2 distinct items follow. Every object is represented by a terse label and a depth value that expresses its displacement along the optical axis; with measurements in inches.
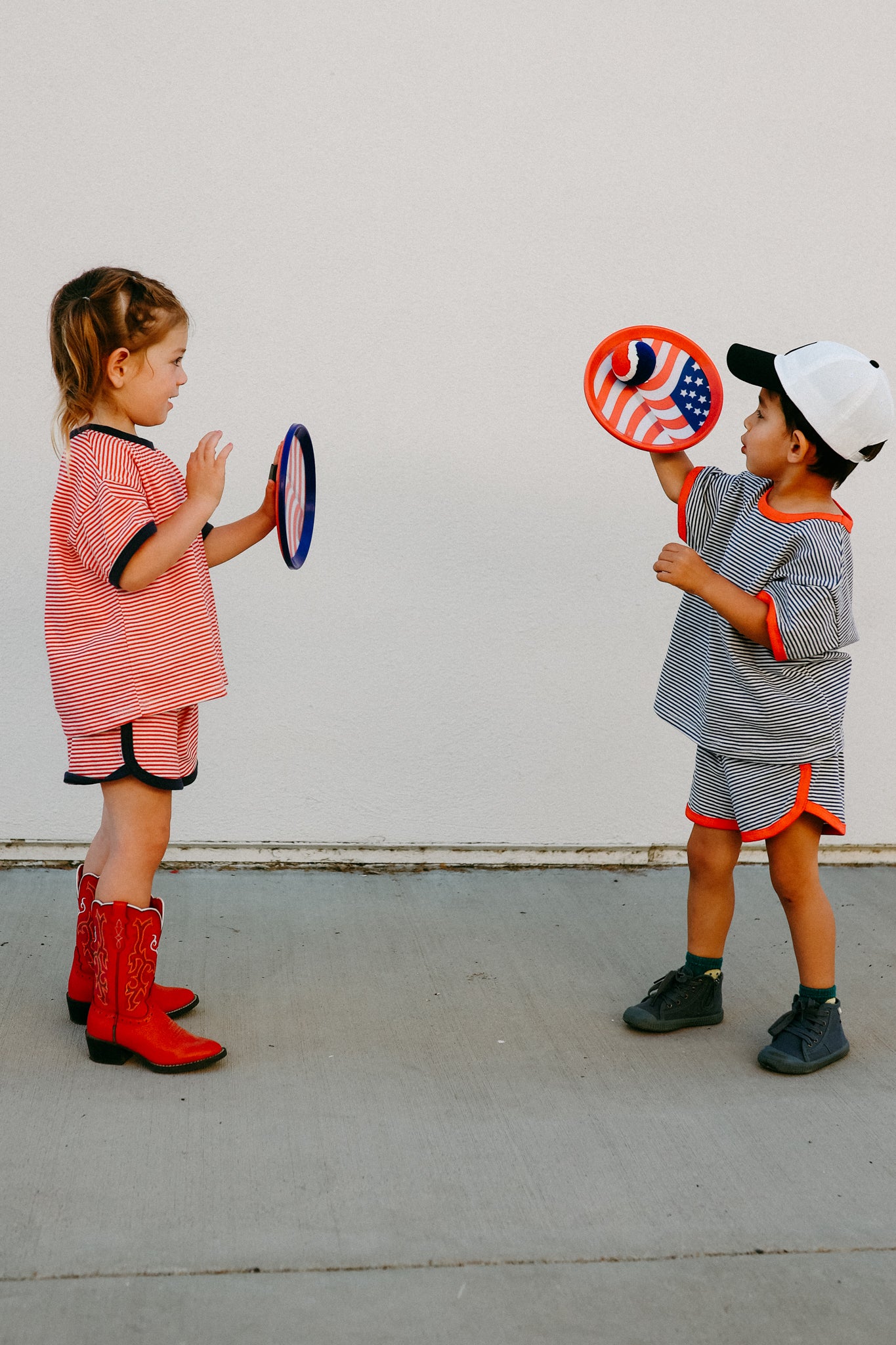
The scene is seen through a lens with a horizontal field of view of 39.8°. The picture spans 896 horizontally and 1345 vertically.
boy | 94.6
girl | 92.5
